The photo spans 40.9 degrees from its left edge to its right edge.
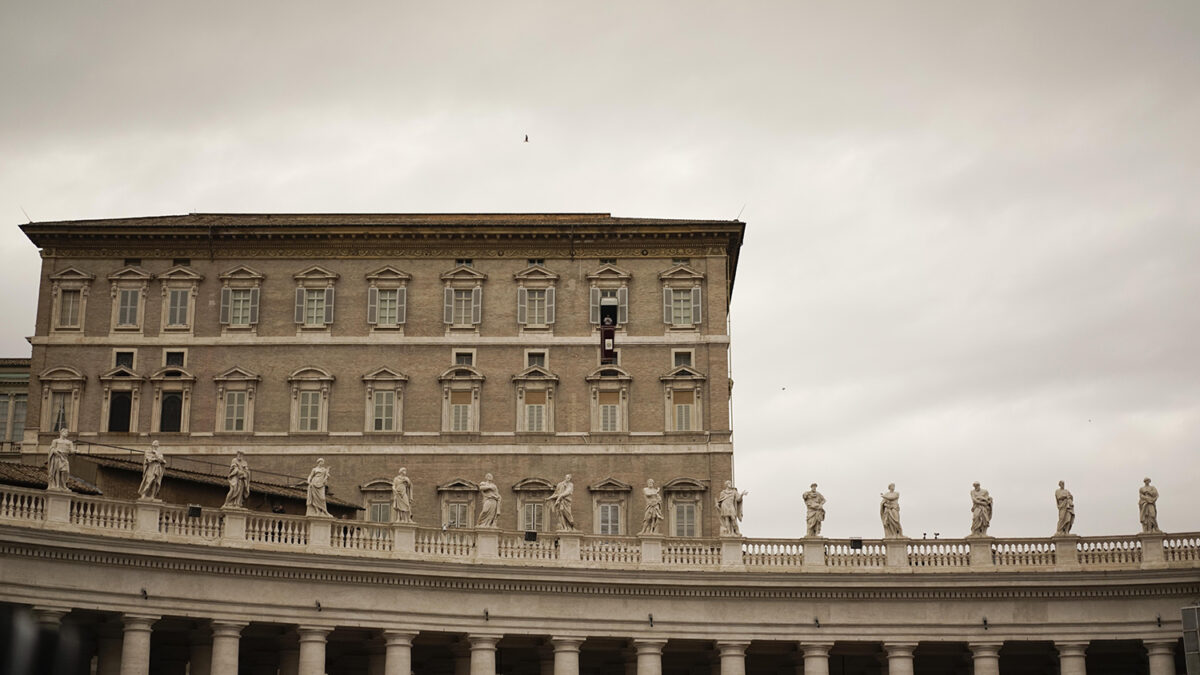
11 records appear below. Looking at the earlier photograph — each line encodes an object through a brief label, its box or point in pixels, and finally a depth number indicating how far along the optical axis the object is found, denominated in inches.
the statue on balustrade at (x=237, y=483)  1975.9
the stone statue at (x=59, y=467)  1839.3
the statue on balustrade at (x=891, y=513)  2133.4
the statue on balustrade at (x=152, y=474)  1904.5
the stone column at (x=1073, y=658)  2087.8
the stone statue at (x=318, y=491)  2010.3
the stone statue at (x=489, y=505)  2102.6
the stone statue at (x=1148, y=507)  2124.8
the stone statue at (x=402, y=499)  2068.2
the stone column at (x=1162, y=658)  2069.4
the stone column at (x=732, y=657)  2076.8
